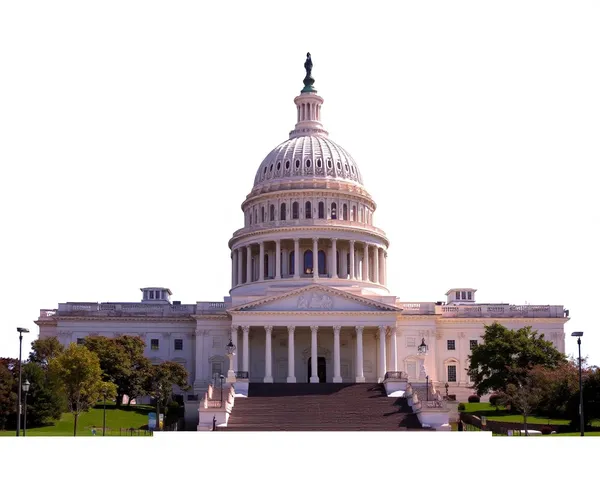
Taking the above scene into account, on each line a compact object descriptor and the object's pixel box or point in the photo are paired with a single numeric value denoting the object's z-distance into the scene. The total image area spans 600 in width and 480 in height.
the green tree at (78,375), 83.50
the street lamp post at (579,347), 66.69
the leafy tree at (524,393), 80.38
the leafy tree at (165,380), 94.12
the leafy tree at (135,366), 103.25
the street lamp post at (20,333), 66.19
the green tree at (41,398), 86.75
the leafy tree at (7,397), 84.19
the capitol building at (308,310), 109.00
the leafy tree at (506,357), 99.96
